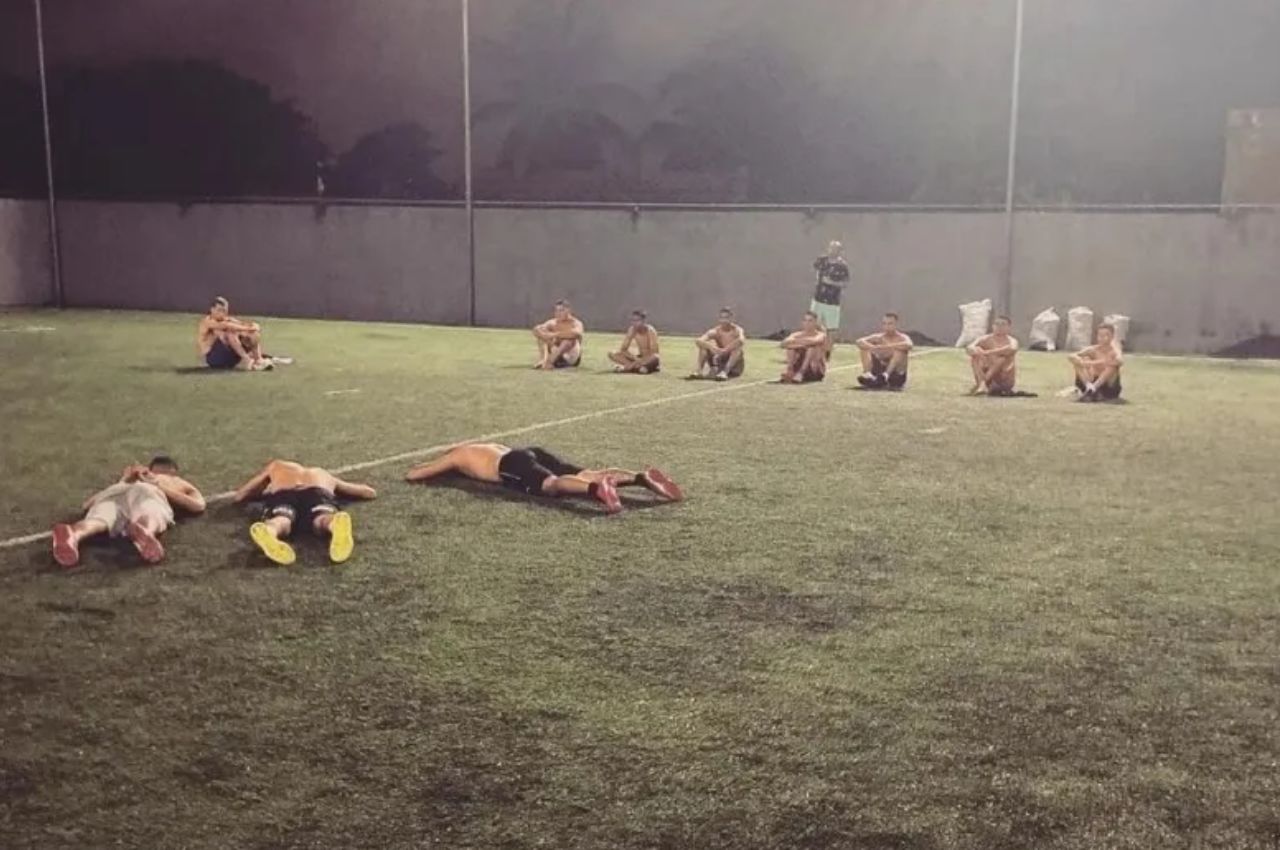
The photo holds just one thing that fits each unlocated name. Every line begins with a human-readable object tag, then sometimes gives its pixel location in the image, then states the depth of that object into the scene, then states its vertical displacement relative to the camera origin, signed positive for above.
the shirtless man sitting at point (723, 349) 15.34 -1.62
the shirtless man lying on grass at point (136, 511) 6.23 -1.56
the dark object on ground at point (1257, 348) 18.64 -1.89
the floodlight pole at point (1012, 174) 19.59 +0.62
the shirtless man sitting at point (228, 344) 15.52 -1.63
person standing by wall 19.34 -1.10
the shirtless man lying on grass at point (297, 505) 6.21 -1.55
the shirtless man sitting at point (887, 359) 14.26 -1.59
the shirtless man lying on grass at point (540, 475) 7.59 -1.59
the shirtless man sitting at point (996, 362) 13.65 -1.55
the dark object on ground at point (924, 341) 20.84 -2.03
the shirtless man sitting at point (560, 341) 16.28 -1.63
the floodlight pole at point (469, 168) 24.02 +0.78
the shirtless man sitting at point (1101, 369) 13.23 -1.55
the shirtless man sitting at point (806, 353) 14.83 -1.60
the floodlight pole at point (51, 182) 27.41 +0.50
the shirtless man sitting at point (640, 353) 15.64 -1.70
